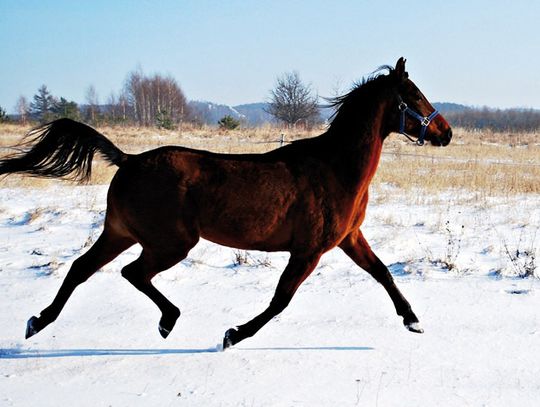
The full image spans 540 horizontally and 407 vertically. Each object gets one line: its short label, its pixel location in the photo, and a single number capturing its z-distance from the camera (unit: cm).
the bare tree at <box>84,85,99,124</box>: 7281
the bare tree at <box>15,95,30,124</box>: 7424
